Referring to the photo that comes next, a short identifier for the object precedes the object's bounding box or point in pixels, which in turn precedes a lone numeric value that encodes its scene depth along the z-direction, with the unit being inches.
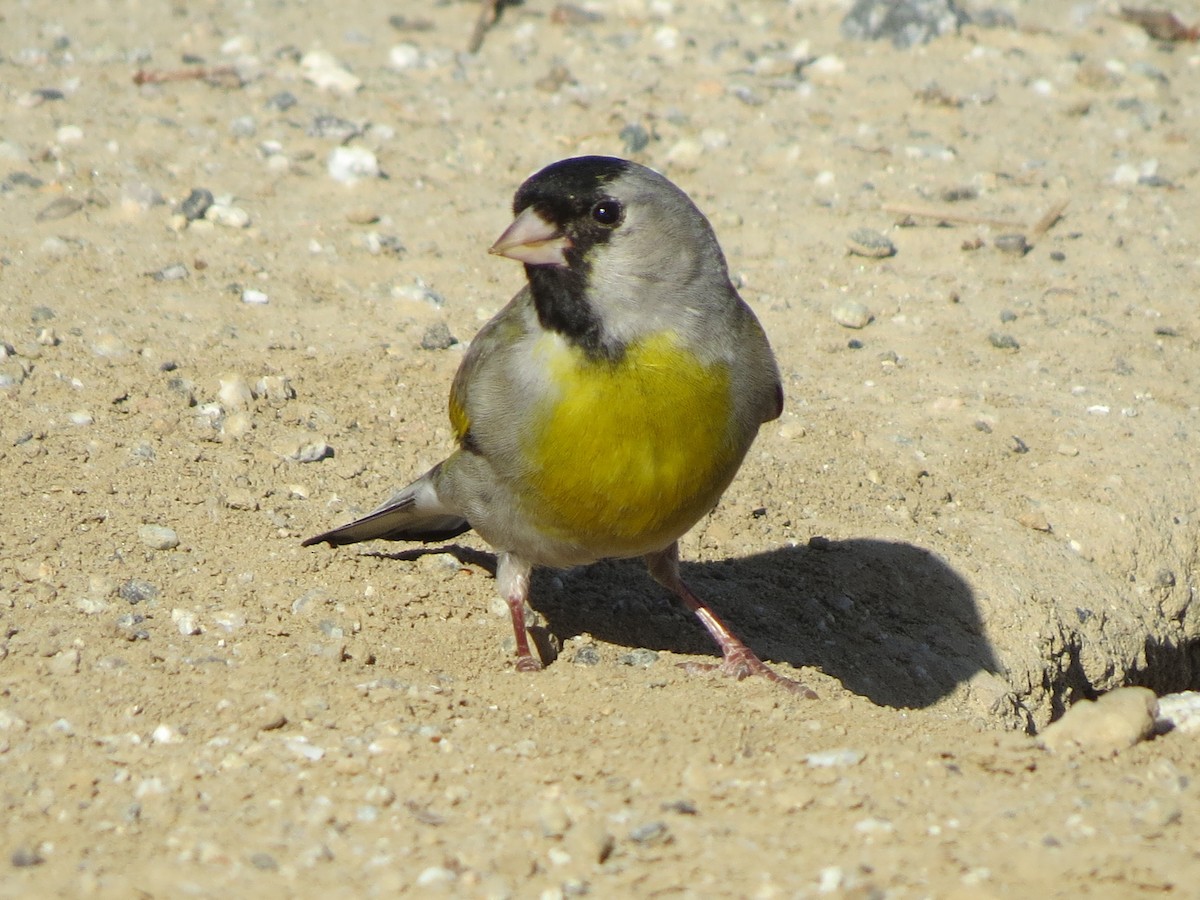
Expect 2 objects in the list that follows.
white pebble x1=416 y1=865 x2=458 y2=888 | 272.2
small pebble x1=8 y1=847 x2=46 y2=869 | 275.7
